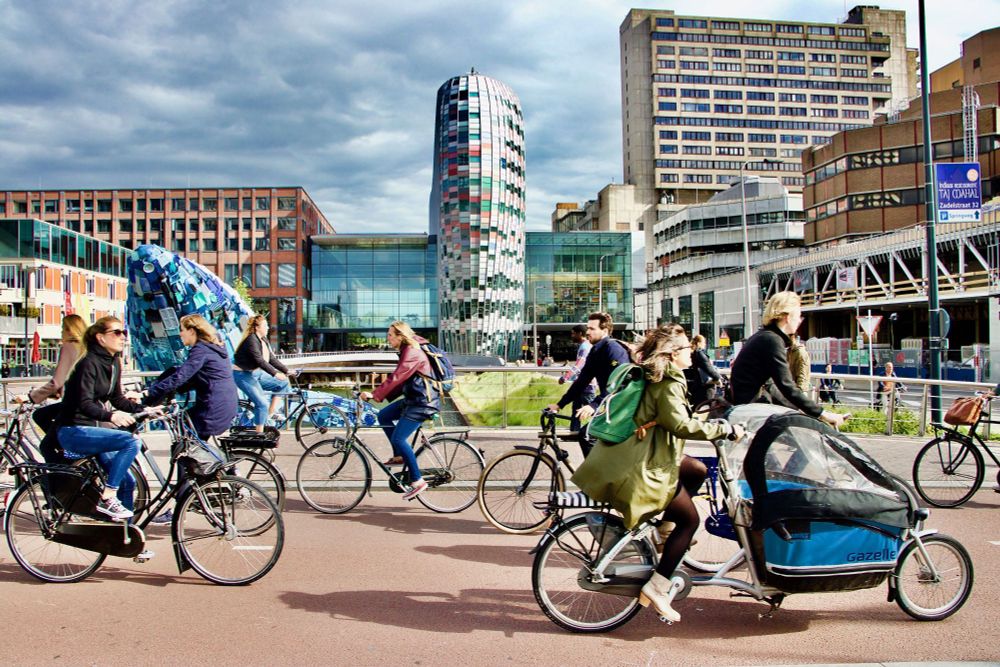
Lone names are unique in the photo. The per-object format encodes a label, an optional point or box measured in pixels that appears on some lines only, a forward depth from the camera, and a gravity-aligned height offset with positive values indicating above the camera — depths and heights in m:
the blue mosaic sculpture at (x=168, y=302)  16.86 +1.28
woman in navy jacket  6.51 -0.15
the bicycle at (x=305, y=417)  10.55 -0.84
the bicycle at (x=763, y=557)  4.39 -1.14
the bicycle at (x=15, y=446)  6.38 -0.67
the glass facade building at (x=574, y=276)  87.69 +8.77
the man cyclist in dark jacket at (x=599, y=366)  7.29 -0.10
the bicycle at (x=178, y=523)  5.42 -1.09
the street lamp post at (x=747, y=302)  39.49 +2.52
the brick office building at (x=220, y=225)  89.44 +15.95
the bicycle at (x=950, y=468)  7.91 -1.19
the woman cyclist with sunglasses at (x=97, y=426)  5.44 -0.42
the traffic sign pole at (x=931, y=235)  12.82 +1.95
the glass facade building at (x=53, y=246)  67.38 +10.67
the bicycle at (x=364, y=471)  7.61 -1.08
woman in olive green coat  4.27 -0.58
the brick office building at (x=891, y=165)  65.00 +15.93
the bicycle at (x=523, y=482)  6.79 -1.09
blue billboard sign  13.44 +2.65
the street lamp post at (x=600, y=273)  77.65 +8.28
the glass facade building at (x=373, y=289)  85.88 +7.51
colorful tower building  61.59 +11.38
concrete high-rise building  132.25 +43.71
